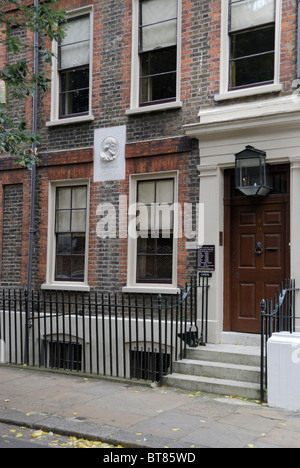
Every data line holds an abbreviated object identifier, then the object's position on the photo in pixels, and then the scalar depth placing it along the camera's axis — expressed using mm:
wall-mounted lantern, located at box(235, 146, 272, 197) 8188
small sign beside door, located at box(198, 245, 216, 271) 8828
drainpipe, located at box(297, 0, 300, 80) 8172
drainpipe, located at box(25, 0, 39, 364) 10844
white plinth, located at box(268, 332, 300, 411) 6695
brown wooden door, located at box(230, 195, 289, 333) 8500
